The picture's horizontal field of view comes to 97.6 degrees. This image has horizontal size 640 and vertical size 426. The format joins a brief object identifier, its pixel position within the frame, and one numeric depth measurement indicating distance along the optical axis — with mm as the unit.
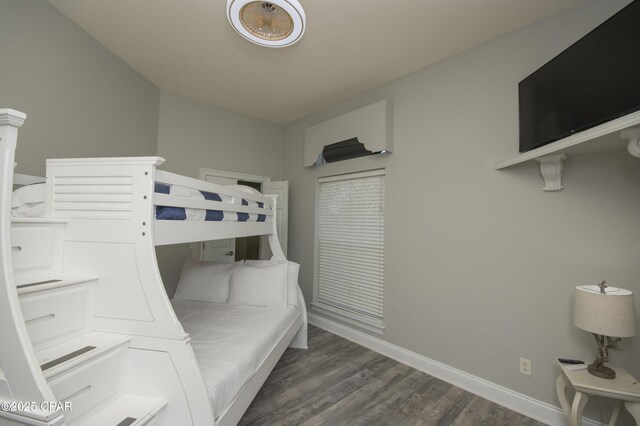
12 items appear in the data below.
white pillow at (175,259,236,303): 2660
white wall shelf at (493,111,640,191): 1231
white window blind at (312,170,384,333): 3045
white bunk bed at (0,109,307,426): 1116
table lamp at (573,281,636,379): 1413
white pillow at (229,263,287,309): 2607
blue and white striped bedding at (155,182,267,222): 1397
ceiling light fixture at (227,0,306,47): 1584
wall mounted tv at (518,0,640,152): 1287
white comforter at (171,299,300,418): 1442
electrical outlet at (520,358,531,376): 1958
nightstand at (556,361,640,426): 1378
